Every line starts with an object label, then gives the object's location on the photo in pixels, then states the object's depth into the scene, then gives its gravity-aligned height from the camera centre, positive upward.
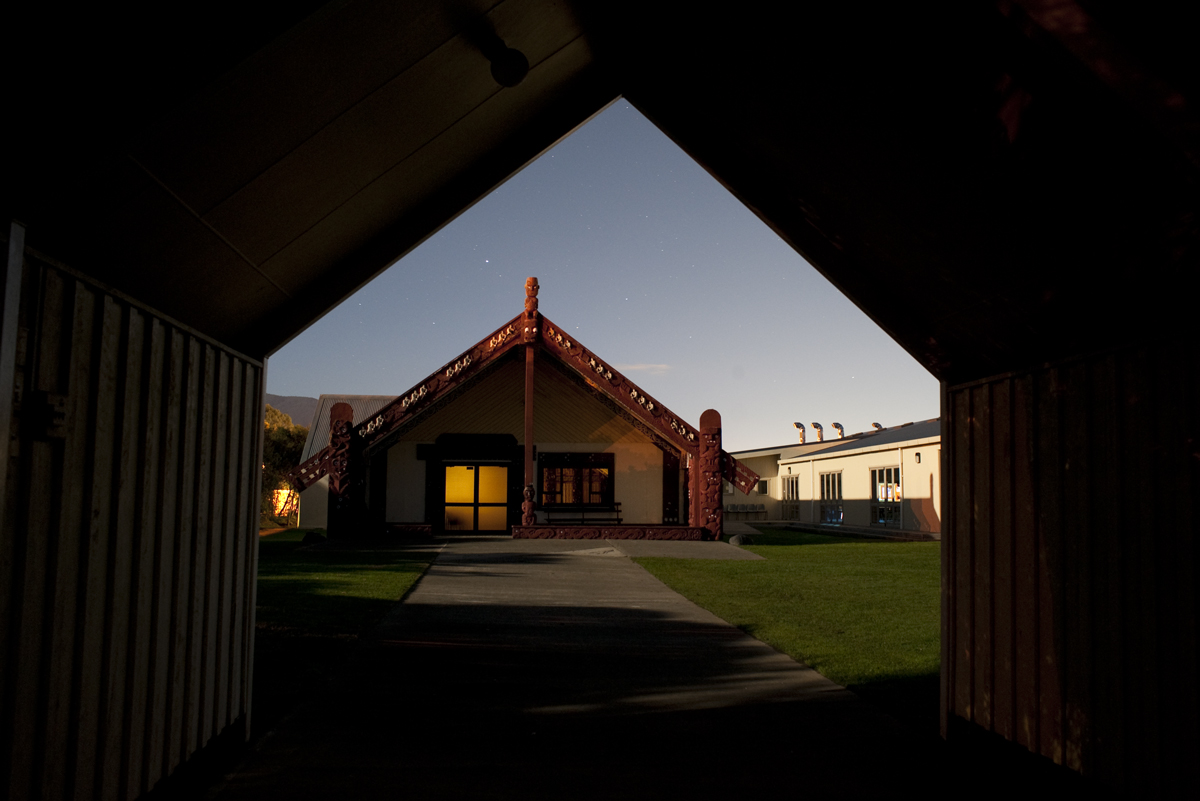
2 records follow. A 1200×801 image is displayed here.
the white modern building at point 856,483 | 24.89 +0.23
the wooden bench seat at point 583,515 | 23.41 -0.81
